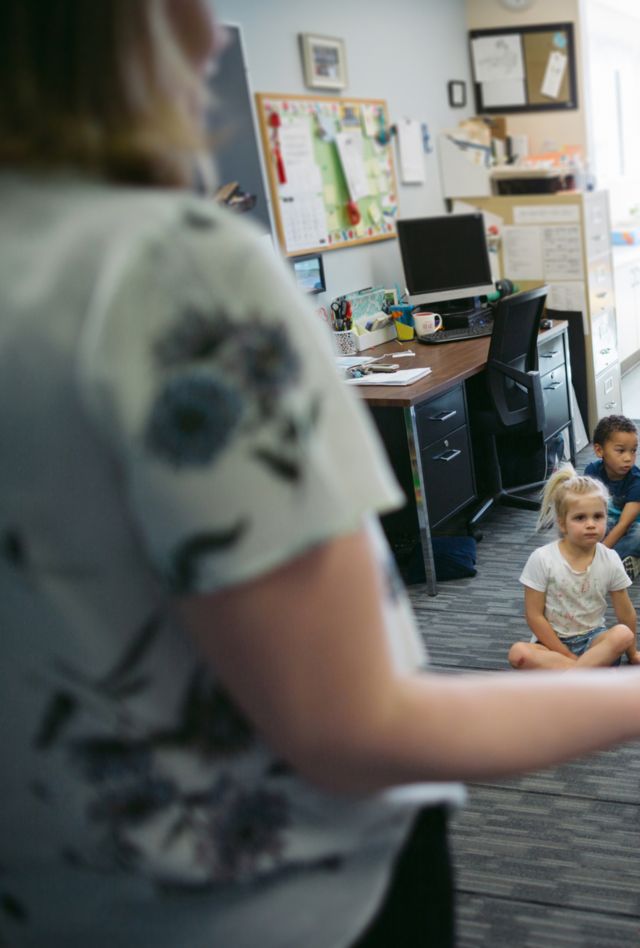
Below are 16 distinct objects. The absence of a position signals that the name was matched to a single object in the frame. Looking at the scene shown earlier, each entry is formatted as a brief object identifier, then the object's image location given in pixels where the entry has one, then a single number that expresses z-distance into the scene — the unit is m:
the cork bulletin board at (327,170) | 3.69
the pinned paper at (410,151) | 4.55
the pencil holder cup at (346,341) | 4.04
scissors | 4.03
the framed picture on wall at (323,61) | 3.82
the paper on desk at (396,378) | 3.28
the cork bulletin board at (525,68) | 5.05
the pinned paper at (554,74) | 5.09
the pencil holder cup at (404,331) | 4.23
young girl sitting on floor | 2.44
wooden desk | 3.17
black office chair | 3.57
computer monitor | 4.28
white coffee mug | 4.14
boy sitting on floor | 3.09
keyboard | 4.03
